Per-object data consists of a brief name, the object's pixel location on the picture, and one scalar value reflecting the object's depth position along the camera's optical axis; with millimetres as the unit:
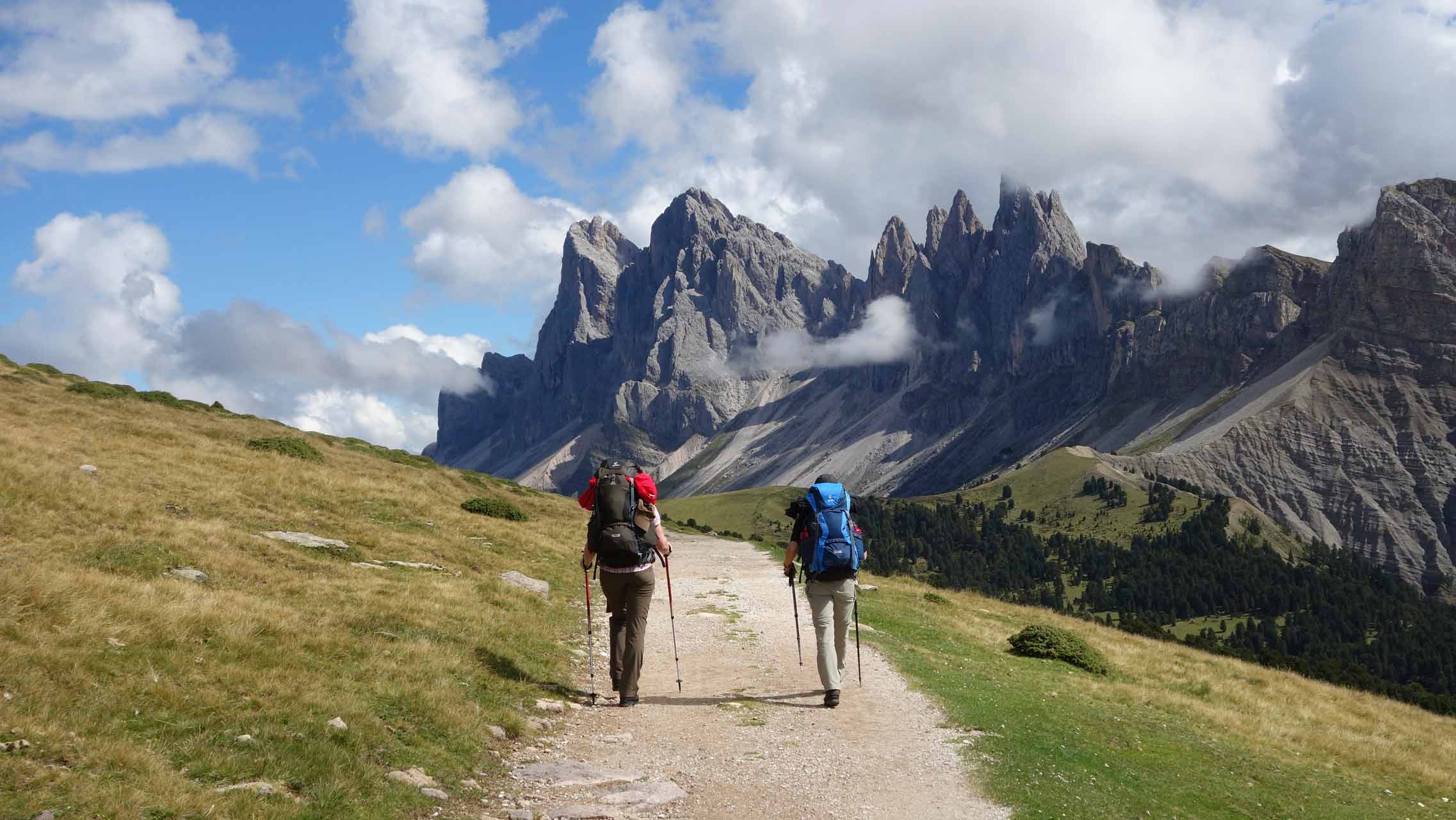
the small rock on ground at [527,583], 25797
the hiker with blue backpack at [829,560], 16156
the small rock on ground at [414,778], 10844
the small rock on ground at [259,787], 9647
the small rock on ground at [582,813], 10422
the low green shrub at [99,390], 47562
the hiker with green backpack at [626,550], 15578
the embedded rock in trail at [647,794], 11016
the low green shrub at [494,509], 40156
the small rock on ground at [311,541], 23500
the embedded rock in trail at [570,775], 11750
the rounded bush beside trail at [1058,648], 25781
